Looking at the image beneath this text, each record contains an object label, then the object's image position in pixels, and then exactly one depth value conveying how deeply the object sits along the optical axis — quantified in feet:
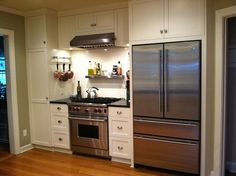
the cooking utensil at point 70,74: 14.05
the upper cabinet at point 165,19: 9.34
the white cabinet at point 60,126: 13.14
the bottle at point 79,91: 14.34
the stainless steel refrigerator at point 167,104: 9.58
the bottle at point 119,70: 13.16
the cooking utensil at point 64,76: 13.65
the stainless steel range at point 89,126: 12.07
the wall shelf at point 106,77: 13.11
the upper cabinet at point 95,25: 12.14
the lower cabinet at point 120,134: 11.45
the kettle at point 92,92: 14.03
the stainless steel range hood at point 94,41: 11.96
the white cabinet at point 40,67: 13.21
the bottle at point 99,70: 13.79
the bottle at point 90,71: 13.84
